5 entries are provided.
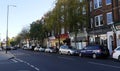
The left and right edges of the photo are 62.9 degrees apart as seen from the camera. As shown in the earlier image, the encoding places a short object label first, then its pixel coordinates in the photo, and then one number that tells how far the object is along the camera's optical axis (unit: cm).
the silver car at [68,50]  1495
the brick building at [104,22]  1447
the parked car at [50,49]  2084
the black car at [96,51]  1169
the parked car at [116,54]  946
